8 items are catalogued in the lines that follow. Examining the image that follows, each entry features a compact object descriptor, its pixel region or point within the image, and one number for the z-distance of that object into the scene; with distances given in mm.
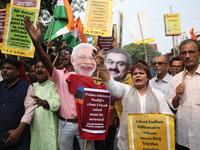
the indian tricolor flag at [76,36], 4695
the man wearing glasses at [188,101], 2152
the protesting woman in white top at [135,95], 2199
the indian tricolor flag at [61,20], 4059
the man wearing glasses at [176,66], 3760
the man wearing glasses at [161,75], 3476
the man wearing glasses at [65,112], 2615
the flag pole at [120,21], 4449
